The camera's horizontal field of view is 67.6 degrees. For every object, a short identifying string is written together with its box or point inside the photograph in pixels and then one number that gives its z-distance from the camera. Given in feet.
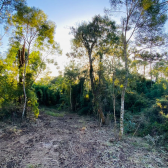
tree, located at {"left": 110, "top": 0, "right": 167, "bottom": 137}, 15.33
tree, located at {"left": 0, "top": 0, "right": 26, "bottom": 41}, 18.93
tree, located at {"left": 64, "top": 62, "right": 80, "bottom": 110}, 42.28
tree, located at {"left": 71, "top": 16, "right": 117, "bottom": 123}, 27.02
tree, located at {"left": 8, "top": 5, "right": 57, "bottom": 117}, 22.11
